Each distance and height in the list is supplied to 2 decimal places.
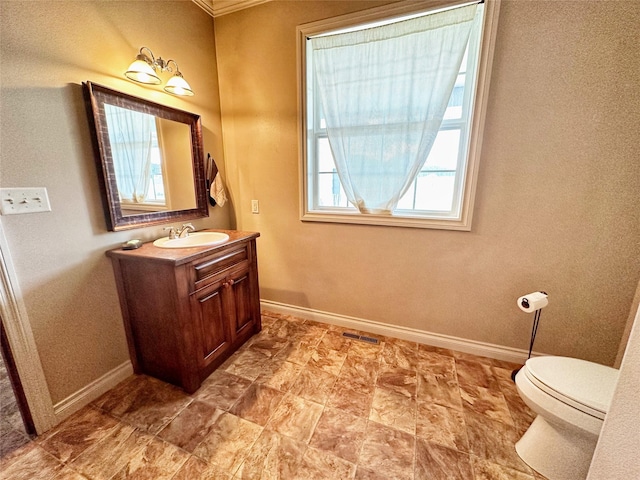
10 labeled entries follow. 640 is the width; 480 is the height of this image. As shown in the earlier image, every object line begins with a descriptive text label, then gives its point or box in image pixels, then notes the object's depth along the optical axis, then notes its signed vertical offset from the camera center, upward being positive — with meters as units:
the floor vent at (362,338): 2.03 -1.21
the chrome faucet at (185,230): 1.81 -0.30
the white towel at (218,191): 2.12 -0.03
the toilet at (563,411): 0.98 -0.89
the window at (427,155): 1.54 +0.25
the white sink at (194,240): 1.63 -0.36
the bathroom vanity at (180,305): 1.38 -0.69
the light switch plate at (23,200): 1.09 -0.05
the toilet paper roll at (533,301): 1.46 -0.66
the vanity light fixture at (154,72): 1.43 +0.67
